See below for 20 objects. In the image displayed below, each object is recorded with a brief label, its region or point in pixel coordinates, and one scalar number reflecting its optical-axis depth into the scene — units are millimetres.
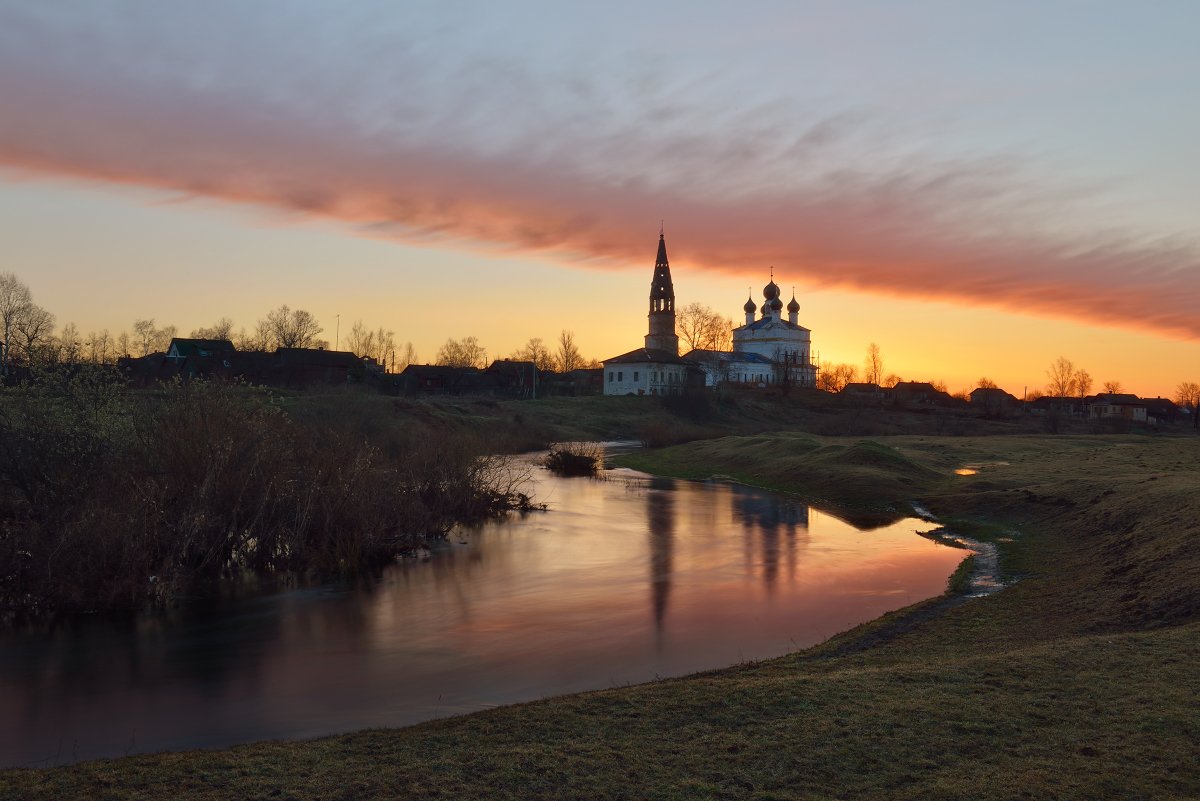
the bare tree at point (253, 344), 131875
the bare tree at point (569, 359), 173250
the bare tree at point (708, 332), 161500
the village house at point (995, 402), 119212
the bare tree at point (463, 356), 173125
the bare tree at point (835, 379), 164812
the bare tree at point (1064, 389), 166000
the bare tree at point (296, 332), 136125
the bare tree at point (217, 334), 136125
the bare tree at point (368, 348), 159875
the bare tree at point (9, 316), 91438
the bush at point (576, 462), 51469
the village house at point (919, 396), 127438
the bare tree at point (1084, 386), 168100
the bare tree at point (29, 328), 89938
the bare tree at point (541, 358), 170500
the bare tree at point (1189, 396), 165625
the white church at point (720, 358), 121438
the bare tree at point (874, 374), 169000
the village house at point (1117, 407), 142000
